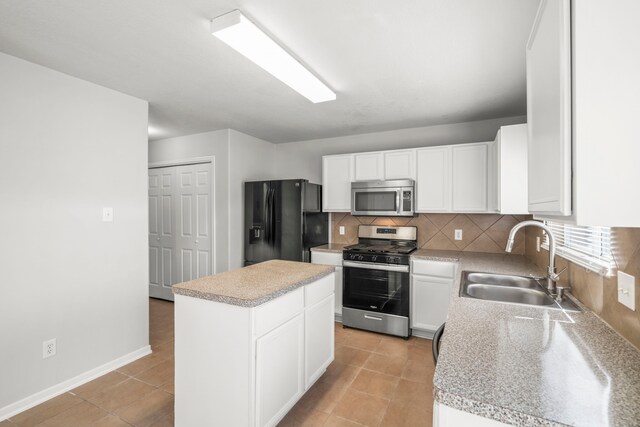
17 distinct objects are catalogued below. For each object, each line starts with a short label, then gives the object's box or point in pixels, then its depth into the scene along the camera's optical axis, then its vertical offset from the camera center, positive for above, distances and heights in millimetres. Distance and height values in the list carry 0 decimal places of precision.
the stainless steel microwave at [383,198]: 3461 +143
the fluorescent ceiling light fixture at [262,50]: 1607 +958
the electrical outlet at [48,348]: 2227 -1016
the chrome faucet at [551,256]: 1746 -271
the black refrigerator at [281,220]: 3725 -125
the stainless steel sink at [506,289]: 1801 -513
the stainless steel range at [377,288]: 3230 -868
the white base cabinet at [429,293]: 3109 -870
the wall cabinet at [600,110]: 732 +243
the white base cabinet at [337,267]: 3658 -688
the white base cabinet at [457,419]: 807 -567
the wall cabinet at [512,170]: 2506 +330
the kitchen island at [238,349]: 1614 -788
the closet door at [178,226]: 4140 -227
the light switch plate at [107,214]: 2597 -37
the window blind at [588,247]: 1319 -204
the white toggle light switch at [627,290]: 1084 -298
